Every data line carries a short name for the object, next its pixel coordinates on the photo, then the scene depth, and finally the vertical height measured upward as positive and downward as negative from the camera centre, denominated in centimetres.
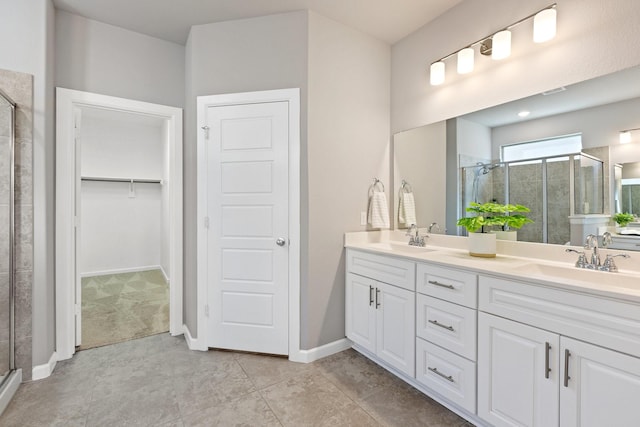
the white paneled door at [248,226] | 240 -11
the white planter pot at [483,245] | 188 -20
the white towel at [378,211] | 261 +1
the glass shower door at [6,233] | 195 -14
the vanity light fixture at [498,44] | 172 +110
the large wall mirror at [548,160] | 157 +34
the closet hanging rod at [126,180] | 475 +53
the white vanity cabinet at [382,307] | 196 -69
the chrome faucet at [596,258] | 151 -24
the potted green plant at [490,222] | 188 -6
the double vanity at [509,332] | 114 -58
